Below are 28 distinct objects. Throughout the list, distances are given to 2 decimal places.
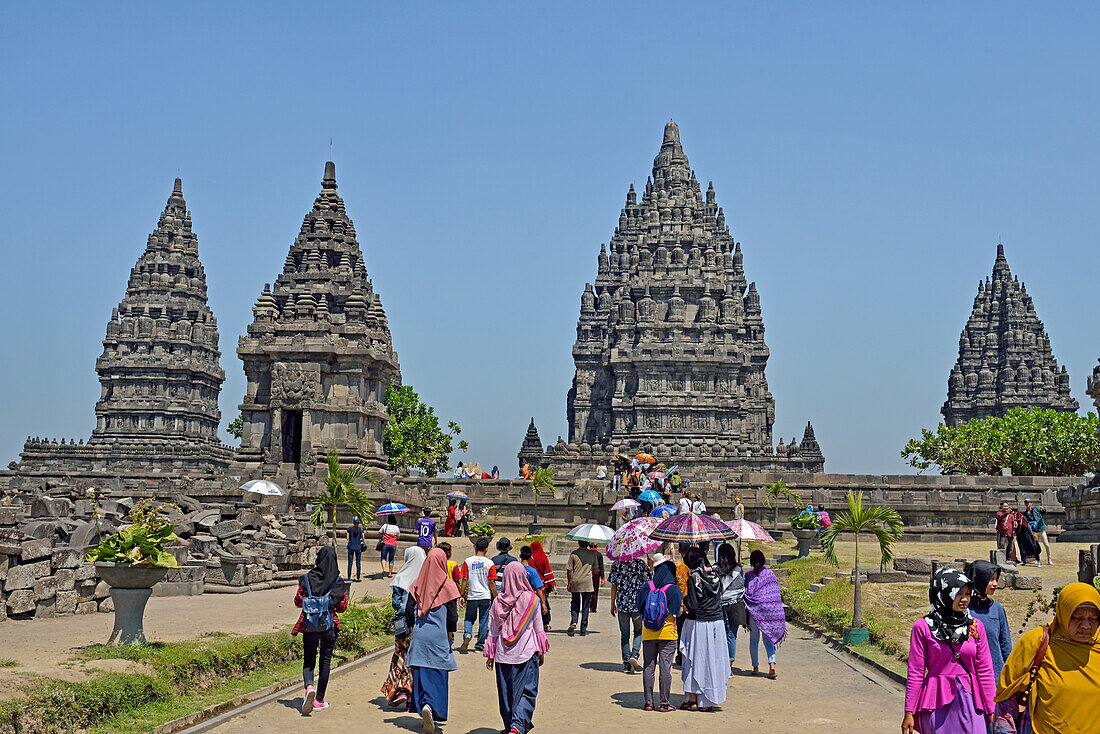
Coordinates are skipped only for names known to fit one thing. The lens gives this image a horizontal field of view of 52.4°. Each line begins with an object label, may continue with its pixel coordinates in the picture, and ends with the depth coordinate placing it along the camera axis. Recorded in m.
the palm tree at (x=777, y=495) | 35.51
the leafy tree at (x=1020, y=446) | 55.91
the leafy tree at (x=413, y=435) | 70.12
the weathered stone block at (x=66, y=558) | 16.77
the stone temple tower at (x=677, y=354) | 65.50
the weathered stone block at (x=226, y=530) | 23.67
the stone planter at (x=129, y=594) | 12.23
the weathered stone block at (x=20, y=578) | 15.45
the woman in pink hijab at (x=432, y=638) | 9.82
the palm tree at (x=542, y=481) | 35.72
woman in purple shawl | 12.64
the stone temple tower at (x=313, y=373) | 43.19
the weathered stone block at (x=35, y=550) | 16.00
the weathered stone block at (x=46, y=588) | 15.98
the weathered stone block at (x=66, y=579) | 16.52
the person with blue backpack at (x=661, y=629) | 10.88
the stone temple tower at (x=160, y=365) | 76.88
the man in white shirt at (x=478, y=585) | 13.95
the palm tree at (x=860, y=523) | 16.62
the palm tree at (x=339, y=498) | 27.75
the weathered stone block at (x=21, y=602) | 15.43
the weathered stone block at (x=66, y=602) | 16.50
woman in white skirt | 10.86
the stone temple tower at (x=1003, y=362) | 89.06
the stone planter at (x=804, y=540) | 25.89
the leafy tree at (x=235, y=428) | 82.11
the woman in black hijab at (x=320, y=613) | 10.27
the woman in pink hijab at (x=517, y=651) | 9.41
